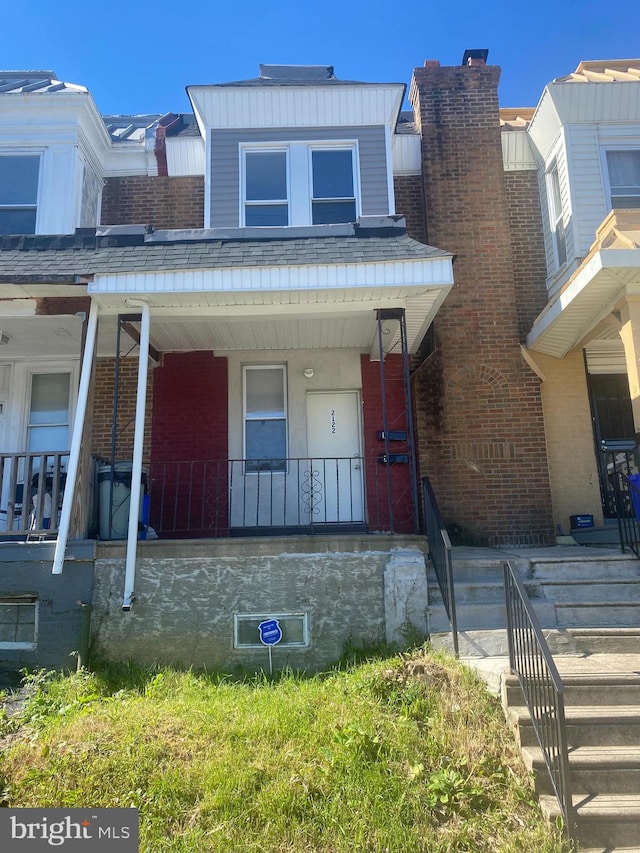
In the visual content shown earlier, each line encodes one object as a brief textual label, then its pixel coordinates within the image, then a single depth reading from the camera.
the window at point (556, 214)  9.59
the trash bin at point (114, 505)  7.05
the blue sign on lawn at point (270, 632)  5.97
